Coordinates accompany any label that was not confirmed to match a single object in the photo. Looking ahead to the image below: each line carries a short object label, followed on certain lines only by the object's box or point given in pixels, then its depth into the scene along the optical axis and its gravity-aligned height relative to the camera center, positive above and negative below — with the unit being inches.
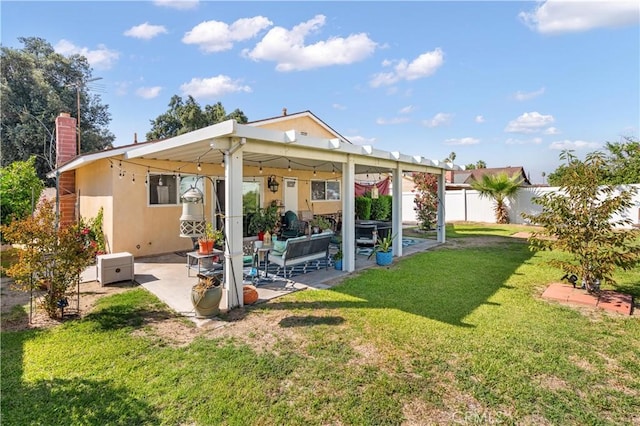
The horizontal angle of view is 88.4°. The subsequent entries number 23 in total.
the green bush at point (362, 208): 716.0 +0.6
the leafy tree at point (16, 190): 421.7 +28.7
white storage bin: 261.6 -46.6
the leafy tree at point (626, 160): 764.6 +116.1
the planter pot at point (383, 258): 327.3 -49.7
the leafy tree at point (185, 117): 1273.4 +375.4
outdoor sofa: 262.8 -35.1
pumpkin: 215.5 -56.8
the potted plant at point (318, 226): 443.8 -23.8
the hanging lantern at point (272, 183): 492.1 +39.1
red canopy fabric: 792.9 +52.0
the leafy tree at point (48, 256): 185.0 -25.6
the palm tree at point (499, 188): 702.5 +40.8
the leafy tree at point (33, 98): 773.9 +282.6
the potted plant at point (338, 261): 306.0 -49.2
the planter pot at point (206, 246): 260.5 -28.8
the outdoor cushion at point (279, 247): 275.9 -32.5
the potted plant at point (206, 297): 189.3 -51.0
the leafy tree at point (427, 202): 597.0 +10.2
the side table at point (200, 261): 258.8 -44.8
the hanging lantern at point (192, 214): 253.0 -3.2
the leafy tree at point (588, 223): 221.0 -12.2
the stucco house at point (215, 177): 207.2 +38.5
